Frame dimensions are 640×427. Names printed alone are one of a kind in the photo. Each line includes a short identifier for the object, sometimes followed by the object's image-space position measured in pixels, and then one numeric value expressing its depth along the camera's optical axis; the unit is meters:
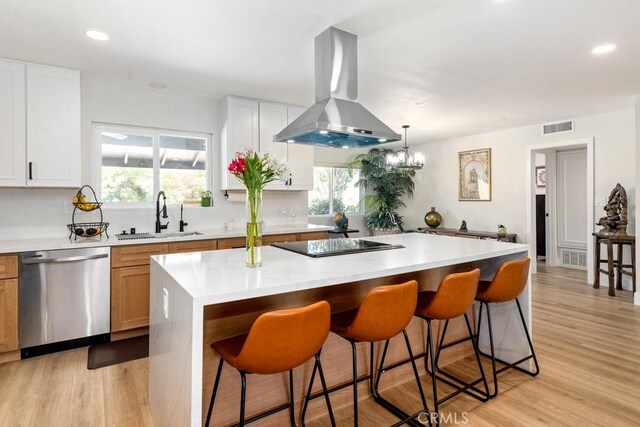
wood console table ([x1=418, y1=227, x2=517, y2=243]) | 5.88
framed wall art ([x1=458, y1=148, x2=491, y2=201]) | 6.54
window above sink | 3.86
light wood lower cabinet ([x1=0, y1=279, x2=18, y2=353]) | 2.76
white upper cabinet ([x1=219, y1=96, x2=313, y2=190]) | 4.20
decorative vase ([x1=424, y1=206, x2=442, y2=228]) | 7.06
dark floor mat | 2.87
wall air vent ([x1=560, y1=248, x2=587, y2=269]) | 6.10
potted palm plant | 7.36
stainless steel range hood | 2.52
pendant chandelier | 5.70
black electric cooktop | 2.31
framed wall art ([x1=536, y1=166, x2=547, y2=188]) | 7.29
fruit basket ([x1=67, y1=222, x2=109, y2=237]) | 3.33
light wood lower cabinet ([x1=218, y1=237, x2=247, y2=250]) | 3.78
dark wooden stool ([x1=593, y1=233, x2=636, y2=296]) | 4.46
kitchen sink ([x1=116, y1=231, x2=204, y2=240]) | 3.58
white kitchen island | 1.43
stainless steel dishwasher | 2.86
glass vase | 1.87
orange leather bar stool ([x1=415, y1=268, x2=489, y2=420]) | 2.06
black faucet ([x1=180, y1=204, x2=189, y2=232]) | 4.14
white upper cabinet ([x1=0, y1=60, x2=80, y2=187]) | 3.05
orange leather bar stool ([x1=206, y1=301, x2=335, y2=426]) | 1.42
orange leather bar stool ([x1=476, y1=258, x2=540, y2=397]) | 2.36
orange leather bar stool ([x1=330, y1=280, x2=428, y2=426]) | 1.75
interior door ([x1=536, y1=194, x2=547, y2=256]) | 6.79
